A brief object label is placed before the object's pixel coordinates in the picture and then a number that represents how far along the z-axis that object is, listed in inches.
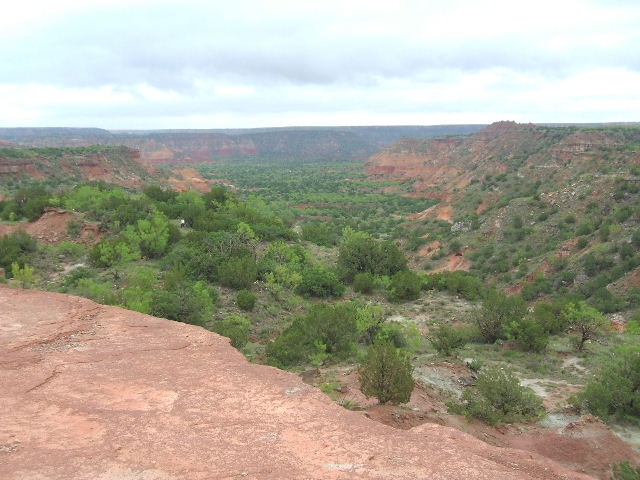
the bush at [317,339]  677.9
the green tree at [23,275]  901.8
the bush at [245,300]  912.3
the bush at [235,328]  683.4
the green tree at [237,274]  1006.4
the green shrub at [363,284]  1130.7
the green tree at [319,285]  1071.0
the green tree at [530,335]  784.9
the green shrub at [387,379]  474.3
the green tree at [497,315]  853.8
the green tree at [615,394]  551.2
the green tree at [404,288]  1109.1
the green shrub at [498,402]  514.6
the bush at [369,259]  1223.5
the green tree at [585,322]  794.8
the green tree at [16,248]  1051.3
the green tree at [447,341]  740.6
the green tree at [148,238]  1152.8
